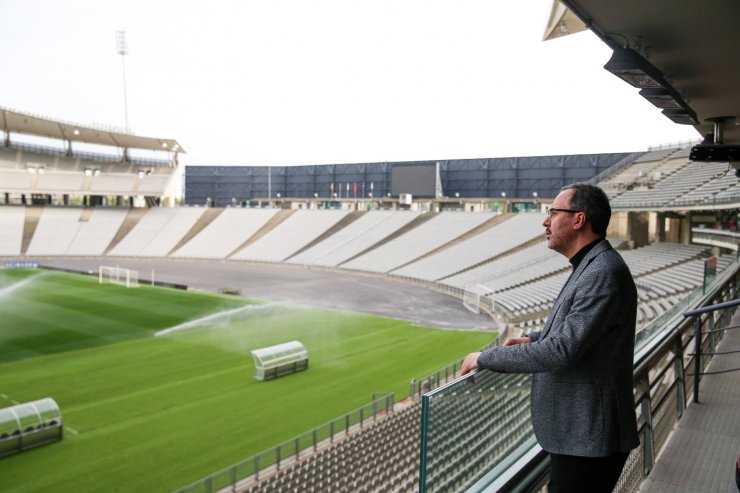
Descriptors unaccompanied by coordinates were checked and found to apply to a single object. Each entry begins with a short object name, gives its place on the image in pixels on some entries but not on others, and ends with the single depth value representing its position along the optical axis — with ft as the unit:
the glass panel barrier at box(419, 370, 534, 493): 7.15
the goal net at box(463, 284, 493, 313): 102.09
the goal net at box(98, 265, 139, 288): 122.22
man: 6.74
